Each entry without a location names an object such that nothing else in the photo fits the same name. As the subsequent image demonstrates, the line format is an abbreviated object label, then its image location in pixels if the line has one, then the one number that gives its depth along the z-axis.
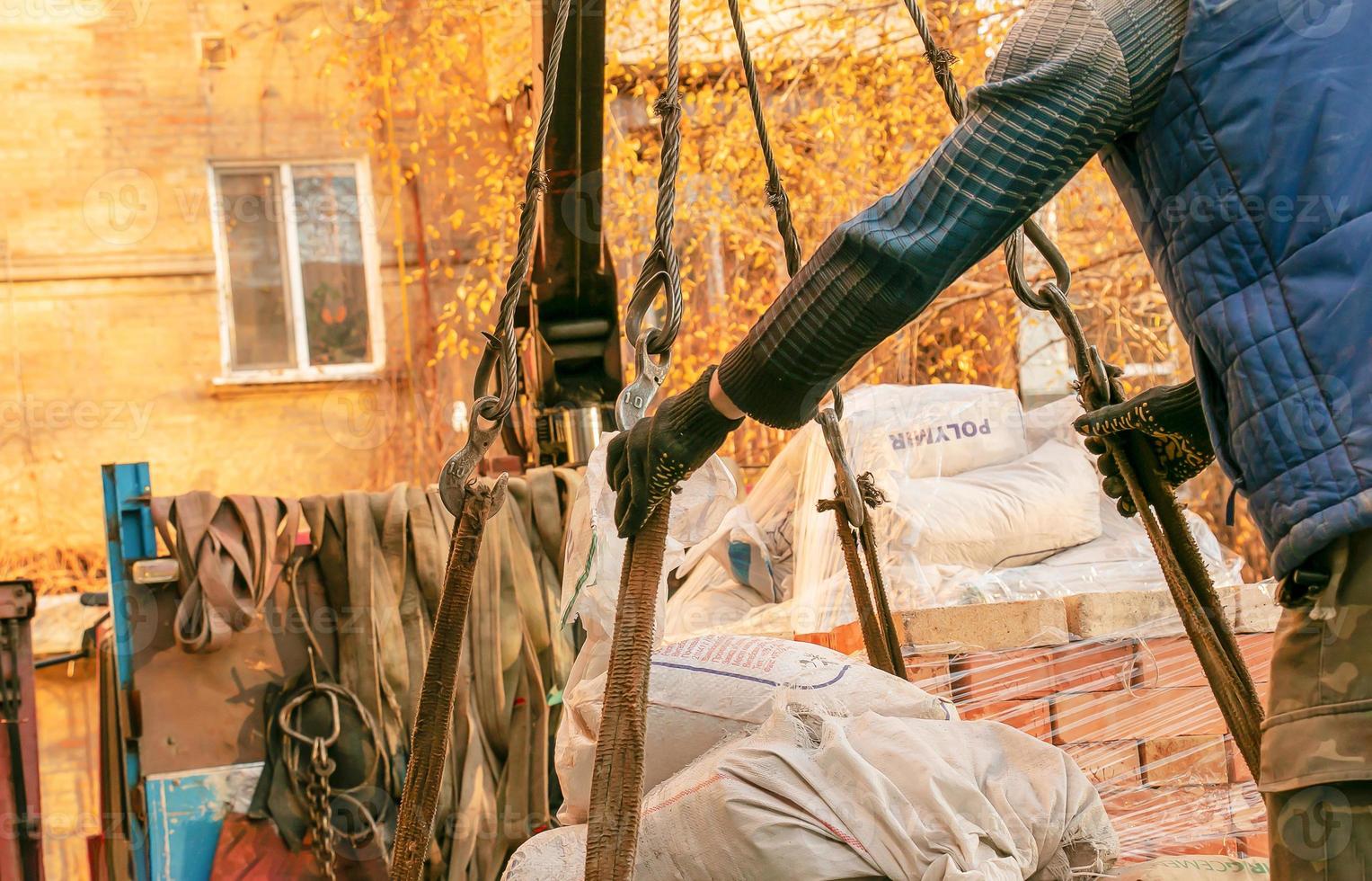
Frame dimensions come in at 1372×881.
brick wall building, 10.42
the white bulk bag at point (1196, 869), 2.27
